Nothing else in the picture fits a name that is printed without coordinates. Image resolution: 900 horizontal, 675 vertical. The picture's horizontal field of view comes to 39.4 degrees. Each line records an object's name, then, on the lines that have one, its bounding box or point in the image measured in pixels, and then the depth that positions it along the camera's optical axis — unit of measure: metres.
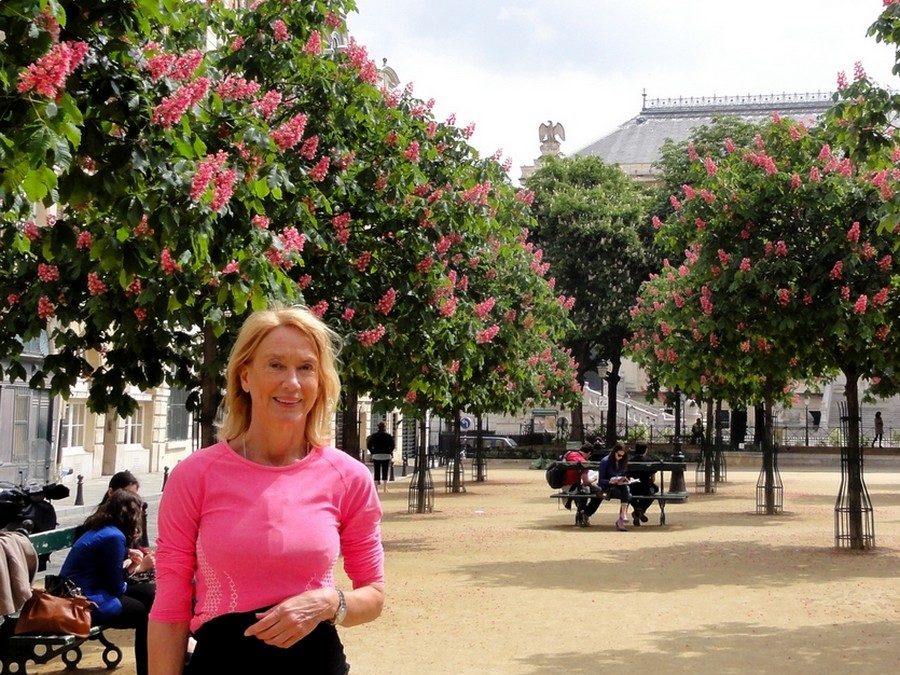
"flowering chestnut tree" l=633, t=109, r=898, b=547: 16.39
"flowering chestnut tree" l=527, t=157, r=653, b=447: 52.69
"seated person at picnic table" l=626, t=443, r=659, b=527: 21.86
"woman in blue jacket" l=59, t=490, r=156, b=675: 8.58
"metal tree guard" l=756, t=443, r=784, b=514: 24.80
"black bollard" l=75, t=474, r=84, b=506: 25.96
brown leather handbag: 8.33
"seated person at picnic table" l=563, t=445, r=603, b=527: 22.03
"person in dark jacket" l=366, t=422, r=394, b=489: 32.91
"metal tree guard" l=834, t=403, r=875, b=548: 17.41
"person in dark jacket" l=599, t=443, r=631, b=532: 21.50
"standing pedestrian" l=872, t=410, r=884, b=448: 52.22
